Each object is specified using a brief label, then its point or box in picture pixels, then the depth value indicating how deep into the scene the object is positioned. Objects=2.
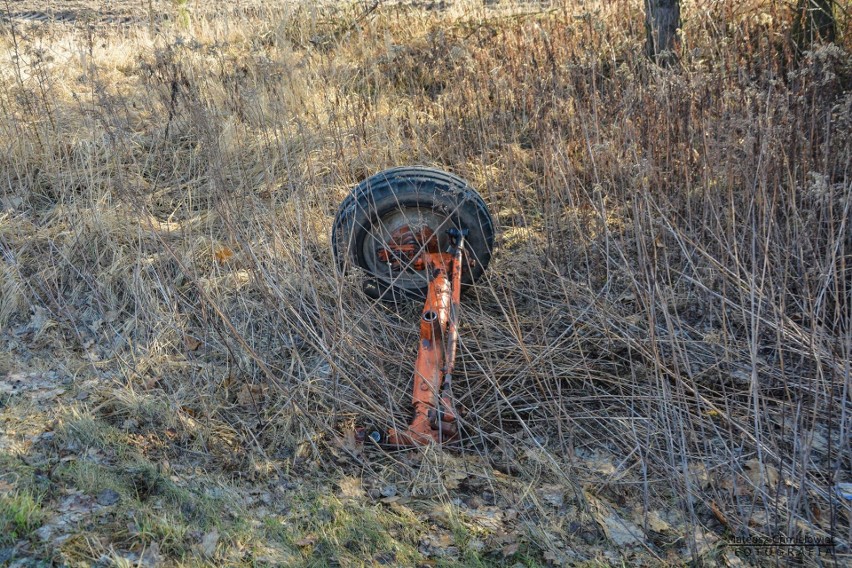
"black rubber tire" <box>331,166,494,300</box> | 4.86
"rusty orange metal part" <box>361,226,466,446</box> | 4.09
